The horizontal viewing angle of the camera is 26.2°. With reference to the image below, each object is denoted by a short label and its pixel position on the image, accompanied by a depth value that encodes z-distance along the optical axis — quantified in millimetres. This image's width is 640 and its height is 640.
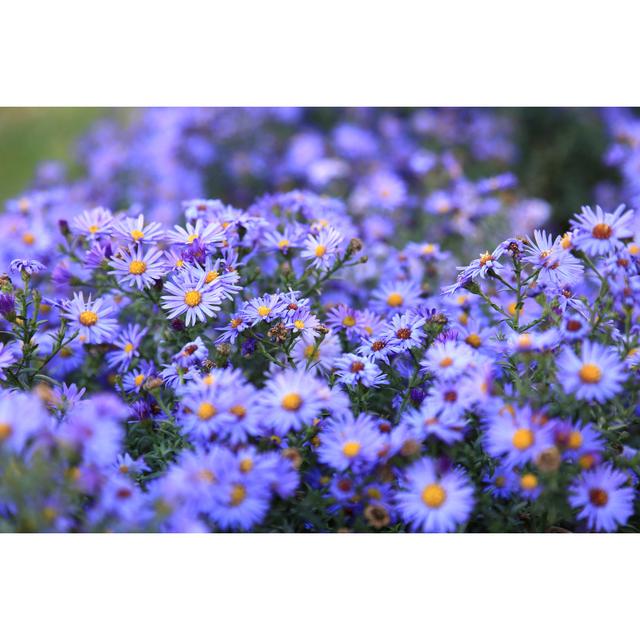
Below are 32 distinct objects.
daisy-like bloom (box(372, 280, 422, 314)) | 730
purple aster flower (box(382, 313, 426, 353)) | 653
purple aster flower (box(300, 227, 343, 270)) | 698
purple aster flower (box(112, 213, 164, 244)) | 685
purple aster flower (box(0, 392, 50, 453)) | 561
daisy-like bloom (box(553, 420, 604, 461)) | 583
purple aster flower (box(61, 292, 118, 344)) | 671
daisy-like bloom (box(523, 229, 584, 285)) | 651
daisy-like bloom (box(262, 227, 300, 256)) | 713
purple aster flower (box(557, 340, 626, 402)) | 589
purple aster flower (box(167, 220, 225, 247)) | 674
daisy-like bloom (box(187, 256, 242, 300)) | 656
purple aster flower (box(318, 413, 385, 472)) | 602
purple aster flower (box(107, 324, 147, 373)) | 686
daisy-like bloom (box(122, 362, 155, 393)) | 667
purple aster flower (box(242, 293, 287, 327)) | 648
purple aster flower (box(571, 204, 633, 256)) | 630
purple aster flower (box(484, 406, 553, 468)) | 582
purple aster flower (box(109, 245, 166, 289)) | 670
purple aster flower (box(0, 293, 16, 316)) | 656
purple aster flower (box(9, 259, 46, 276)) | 679
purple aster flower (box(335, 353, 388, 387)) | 638
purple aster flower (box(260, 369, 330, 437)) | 606
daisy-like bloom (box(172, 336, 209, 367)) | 643
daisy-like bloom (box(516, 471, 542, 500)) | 585
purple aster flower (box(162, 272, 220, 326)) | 652
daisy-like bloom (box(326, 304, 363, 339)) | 696
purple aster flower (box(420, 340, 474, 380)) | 617
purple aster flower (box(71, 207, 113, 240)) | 704
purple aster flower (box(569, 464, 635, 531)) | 590
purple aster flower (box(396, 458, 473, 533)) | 590
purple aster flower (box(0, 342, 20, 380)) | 646
